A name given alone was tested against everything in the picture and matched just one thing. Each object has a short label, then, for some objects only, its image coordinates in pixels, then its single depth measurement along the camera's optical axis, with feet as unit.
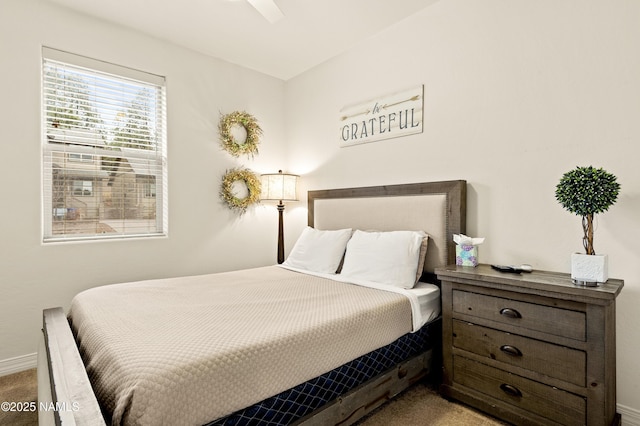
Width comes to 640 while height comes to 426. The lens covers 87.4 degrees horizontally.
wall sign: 8.80
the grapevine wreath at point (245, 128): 11.04
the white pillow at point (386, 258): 7.36
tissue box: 7.02
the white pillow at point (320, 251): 8.91
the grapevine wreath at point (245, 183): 11.06
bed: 3.51
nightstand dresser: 4.90
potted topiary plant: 5.23
